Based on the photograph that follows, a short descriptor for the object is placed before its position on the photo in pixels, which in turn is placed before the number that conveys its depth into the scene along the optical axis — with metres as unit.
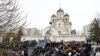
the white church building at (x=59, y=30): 45.51
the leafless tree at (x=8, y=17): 8.35
